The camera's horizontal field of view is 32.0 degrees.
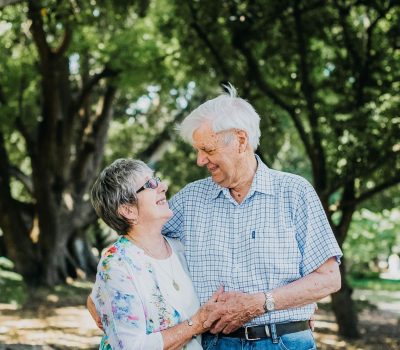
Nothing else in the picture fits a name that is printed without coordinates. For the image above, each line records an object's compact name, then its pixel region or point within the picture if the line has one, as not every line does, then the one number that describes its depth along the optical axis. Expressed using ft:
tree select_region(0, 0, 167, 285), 42.09
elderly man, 10.15
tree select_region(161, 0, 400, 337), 29.71
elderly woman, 9.41
